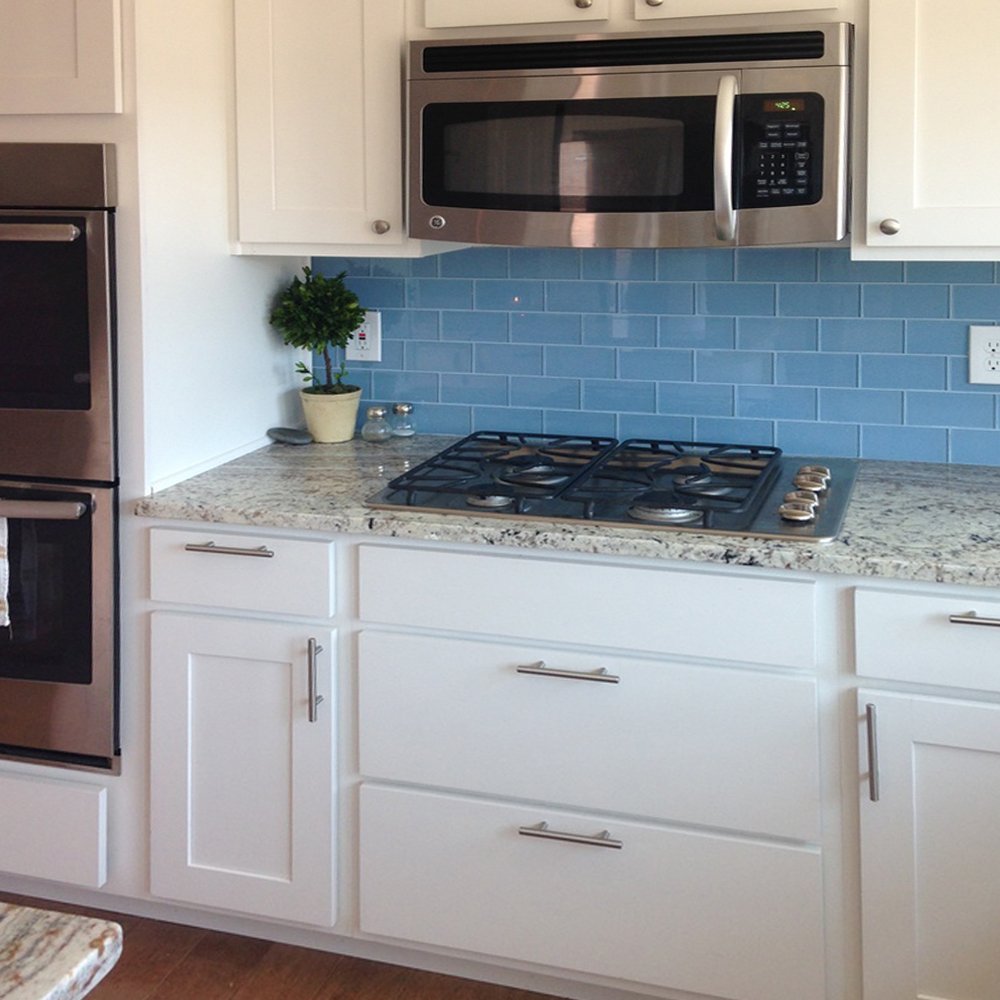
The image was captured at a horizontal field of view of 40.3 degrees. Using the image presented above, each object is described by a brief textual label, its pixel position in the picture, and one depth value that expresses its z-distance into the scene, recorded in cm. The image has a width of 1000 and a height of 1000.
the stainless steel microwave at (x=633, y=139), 229
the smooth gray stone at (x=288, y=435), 288
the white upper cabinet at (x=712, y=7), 229
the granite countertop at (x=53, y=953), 87
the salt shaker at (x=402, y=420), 294
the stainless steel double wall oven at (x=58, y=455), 240
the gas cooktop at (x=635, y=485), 223
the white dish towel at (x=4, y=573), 251
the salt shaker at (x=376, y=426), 293
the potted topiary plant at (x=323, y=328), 285
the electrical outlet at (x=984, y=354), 257
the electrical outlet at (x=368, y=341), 299
